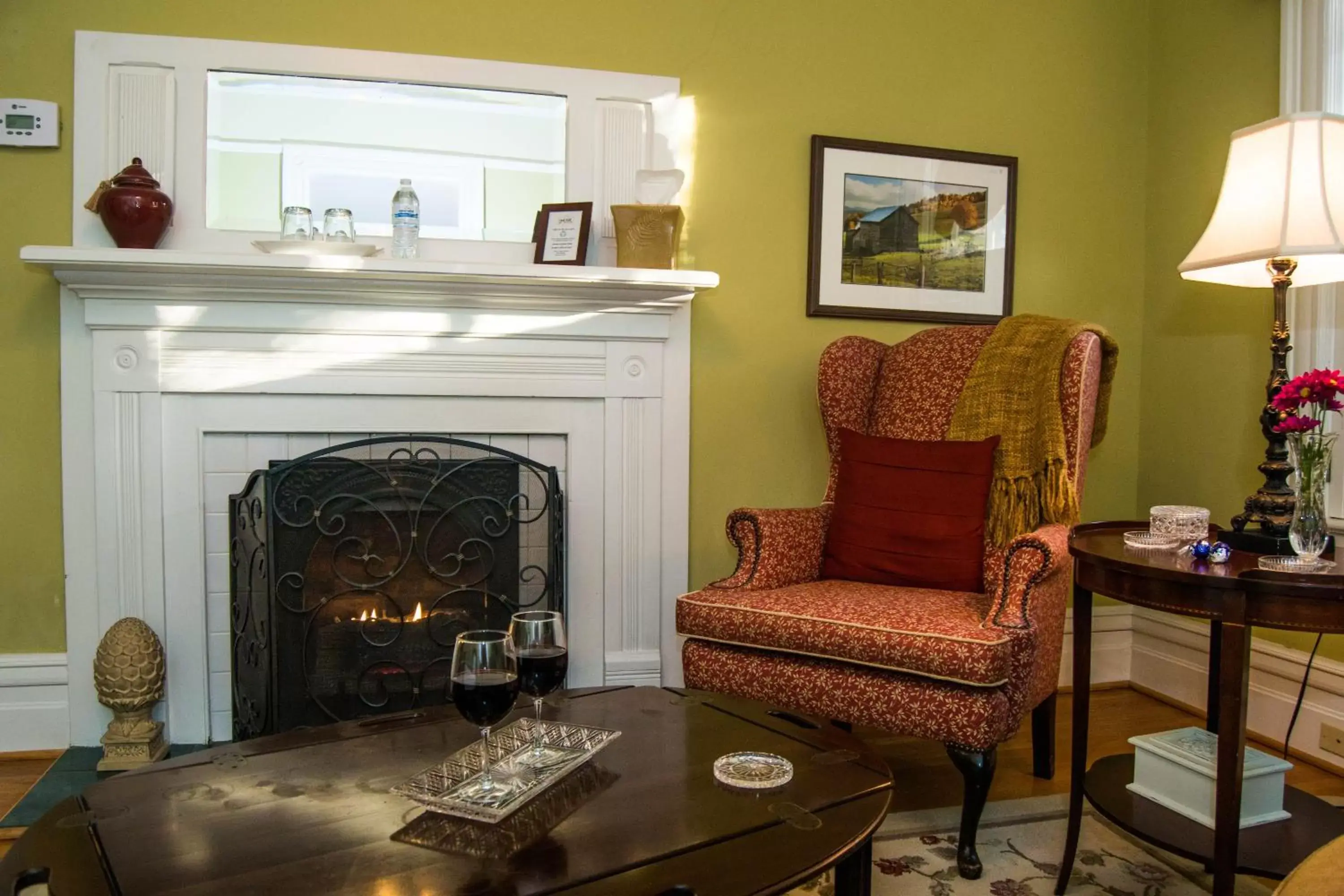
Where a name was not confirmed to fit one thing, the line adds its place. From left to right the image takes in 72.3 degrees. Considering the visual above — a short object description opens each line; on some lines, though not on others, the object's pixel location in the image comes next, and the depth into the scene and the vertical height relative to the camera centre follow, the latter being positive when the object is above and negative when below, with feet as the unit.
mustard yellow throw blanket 7.29 -0.14
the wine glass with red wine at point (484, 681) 3.41 -1.05
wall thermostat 7.70 +2.26
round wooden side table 4.75 -1.45
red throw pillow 7.48 -0.94
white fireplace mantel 7.79 -0.02
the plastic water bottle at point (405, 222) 8.07 +1.53
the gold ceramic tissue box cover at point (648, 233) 8.40 +1.52
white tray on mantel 7.70 +1.24
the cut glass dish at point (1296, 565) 5.04 -0.89
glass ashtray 3.66 -1.52
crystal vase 5.28 -0.53
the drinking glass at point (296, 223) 7.99 +1.50
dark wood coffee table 2.92 -1.54
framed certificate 8.45 +1.53
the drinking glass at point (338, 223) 8.15 +1.53
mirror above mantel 7.91 +2.39
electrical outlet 7.83 -2.87
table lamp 5.96 +1.24
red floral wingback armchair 5.96 -1.55
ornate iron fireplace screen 7.80 -1.54
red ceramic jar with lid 7.47 +1.51
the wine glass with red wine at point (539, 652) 3.78 -1.05
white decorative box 5.42 -2.25
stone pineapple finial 7.42 -2.38
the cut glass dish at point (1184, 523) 5.87 -0.76
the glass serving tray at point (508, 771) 3.38 -1.50
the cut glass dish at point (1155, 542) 5.82 -0.88
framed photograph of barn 9.32 +1.75
